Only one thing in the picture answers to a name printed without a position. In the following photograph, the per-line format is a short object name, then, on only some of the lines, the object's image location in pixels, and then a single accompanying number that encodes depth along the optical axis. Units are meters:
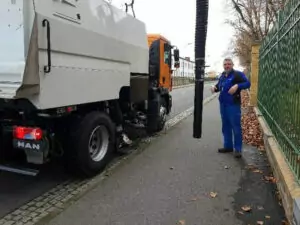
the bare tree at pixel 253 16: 19.30
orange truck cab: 6.01
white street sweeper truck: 2.79
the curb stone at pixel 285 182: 2.19
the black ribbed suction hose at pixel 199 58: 3.54
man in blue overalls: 4.39
